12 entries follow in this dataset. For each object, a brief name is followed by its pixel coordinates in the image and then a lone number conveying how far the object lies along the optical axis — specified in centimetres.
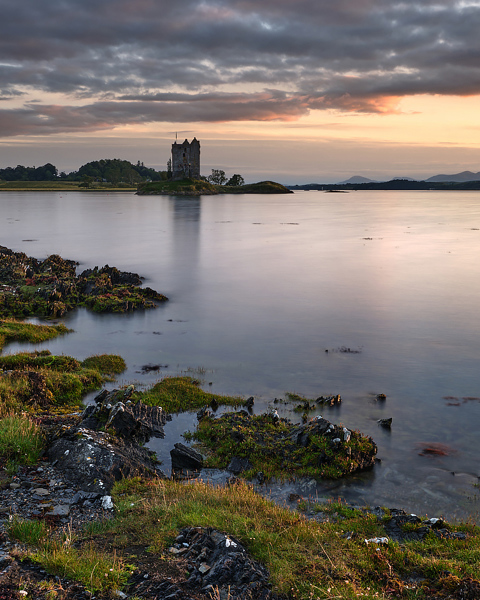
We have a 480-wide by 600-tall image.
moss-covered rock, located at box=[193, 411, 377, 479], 1547
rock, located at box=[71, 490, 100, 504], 1169
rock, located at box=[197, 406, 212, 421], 1922
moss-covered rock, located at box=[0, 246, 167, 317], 3522
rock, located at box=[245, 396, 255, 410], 2009
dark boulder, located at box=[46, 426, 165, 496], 1260
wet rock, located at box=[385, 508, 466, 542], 1151
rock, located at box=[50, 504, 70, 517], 1093
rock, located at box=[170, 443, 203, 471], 1568
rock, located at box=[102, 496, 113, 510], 1142
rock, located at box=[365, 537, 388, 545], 1038
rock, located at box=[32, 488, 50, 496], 1167
